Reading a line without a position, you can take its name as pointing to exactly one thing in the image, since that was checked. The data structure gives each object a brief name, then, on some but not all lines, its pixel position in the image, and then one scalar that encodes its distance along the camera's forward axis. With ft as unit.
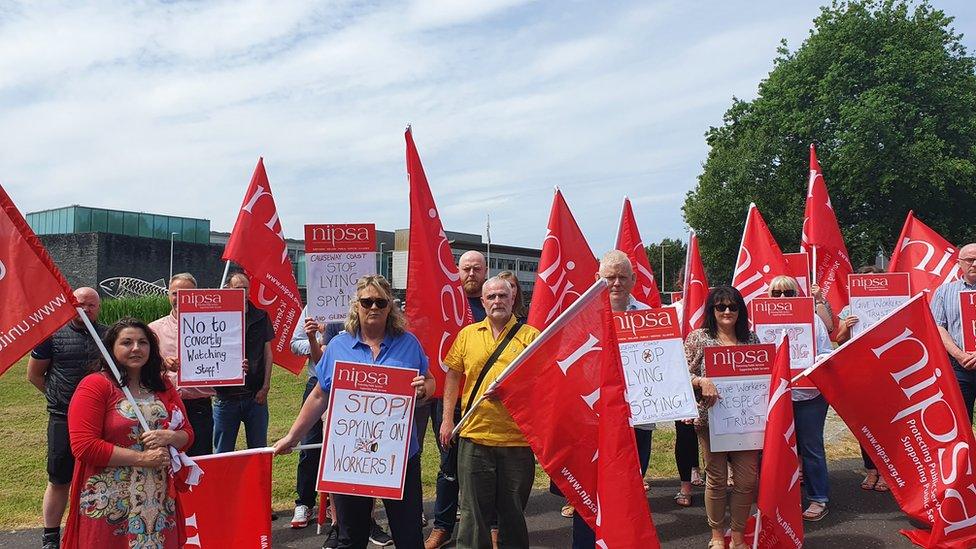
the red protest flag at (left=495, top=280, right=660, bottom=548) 14.76
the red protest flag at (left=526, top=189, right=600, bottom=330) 23.38
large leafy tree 90.63
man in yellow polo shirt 15.38
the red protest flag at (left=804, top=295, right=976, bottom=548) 18.28
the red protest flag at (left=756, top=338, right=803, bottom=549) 17.37
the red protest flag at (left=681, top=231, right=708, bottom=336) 24.76
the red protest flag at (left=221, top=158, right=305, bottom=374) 23.13
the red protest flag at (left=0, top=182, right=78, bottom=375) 14.08
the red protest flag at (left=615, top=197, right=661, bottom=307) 28.32
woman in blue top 14.79
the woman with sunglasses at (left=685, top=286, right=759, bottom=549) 17.74
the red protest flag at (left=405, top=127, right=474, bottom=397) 20.99
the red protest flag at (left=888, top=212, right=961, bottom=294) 31.94
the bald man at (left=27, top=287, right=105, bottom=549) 17.71
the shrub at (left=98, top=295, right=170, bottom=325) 71.98
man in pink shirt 20.27
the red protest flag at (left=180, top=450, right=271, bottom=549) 15.11
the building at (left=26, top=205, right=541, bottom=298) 128.77
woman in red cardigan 12.61
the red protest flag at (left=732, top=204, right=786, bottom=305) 28.86
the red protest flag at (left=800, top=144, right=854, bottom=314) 32.22
